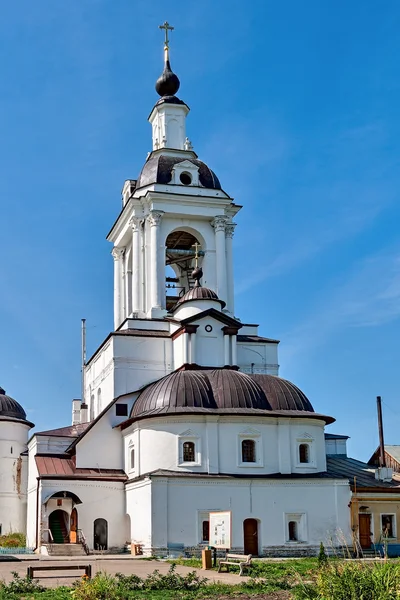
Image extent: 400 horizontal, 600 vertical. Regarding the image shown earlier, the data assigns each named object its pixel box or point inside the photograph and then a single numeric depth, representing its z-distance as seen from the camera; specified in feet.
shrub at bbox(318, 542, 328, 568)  66.28
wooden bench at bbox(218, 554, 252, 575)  78.39
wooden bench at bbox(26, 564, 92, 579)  65.33
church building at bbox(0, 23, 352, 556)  111.45
